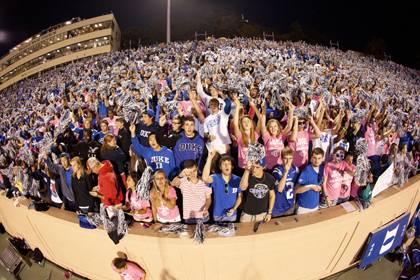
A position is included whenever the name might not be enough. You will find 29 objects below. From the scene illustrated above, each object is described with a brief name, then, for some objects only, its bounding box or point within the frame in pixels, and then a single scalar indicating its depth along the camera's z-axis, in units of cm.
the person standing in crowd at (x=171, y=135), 453
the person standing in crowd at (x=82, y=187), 396
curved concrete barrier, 359
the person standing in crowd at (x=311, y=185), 386
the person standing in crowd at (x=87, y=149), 491
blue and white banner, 454
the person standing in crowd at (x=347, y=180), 413
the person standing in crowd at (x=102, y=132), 565
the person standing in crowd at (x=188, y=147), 422
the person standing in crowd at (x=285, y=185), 371
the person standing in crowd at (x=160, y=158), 411
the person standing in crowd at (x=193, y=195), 352
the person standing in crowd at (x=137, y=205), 362
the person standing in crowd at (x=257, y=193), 352
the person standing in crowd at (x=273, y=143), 431
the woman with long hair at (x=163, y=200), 341
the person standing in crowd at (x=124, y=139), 514
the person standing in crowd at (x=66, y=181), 438
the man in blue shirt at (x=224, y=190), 360
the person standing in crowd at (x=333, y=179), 406
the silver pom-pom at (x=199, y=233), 344
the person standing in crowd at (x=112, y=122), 597
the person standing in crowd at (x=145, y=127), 487
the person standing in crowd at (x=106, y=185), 377
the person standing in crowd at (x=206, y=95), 547
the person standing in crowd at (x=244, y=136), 425
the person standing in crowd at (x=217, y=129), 460
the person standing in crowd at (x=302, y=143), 450
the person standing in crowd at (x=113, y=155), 458
